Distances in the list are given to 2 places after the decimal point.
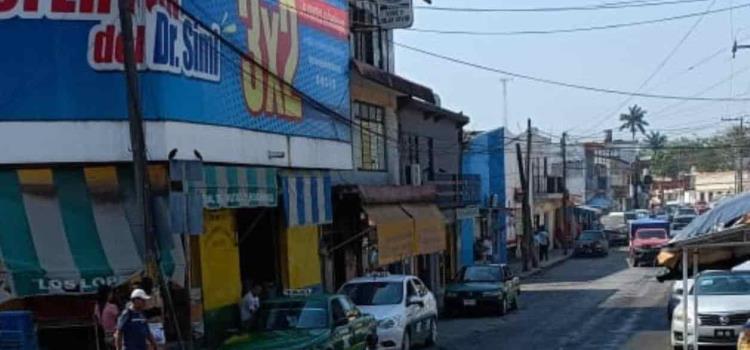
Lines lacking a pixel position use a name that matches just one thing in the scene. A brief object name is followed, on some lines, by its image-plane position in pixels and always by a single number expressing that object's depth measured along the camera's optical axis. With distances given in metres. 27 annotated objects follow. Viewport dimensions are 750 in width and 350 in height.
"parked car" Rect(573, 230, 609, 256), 67.44
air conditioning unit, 36.75
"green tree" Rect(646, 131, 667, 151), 170.32
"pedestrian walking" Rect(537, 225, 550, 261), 64.44
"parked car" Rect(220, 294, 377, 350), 15.33
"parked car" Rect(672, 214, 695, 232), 60.62
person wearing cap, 13.91
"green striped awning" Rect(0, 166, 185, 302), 16.67
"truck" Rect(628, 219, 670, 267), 57.78
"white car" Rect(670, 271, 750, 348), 19.64
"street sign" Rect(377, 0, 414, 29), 34.91
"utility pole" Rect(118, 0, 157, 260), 15.30
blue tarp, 107.31
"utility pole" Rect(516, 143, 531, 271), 54.46
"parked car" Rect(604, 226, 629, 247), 83.38
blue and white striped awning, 23.70
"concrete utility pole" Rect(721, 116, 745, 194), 92.09
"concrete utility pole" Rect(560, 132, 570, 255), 73.85
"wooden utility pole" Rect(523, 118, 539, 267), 55.08
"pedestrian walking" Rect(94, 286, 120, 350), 16.16
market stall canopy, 13.22
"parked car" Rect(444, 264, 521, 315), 30.94
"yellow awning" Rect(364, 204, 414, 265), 28.80
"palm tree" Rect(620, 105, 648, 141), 184.38
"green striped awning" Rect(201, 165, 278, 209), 19.14
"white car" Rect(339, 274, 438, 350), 20.42
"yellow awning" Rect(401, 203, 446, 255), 32.32
